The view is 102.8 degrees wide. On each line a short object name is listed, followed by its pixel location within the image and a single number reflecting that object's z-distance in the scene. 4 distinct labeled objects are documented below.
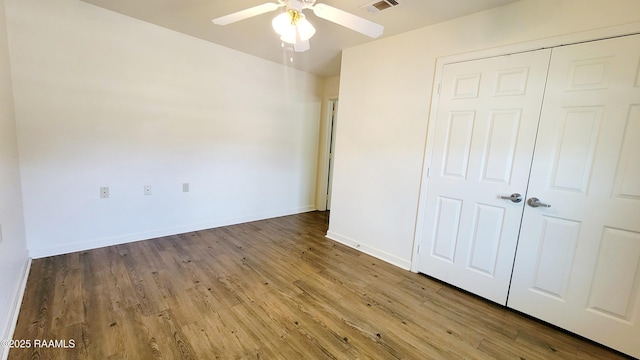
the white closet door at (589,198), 1.67
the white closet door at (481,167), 2.04
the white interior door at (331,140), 4.66
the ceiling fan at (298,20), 1.60
